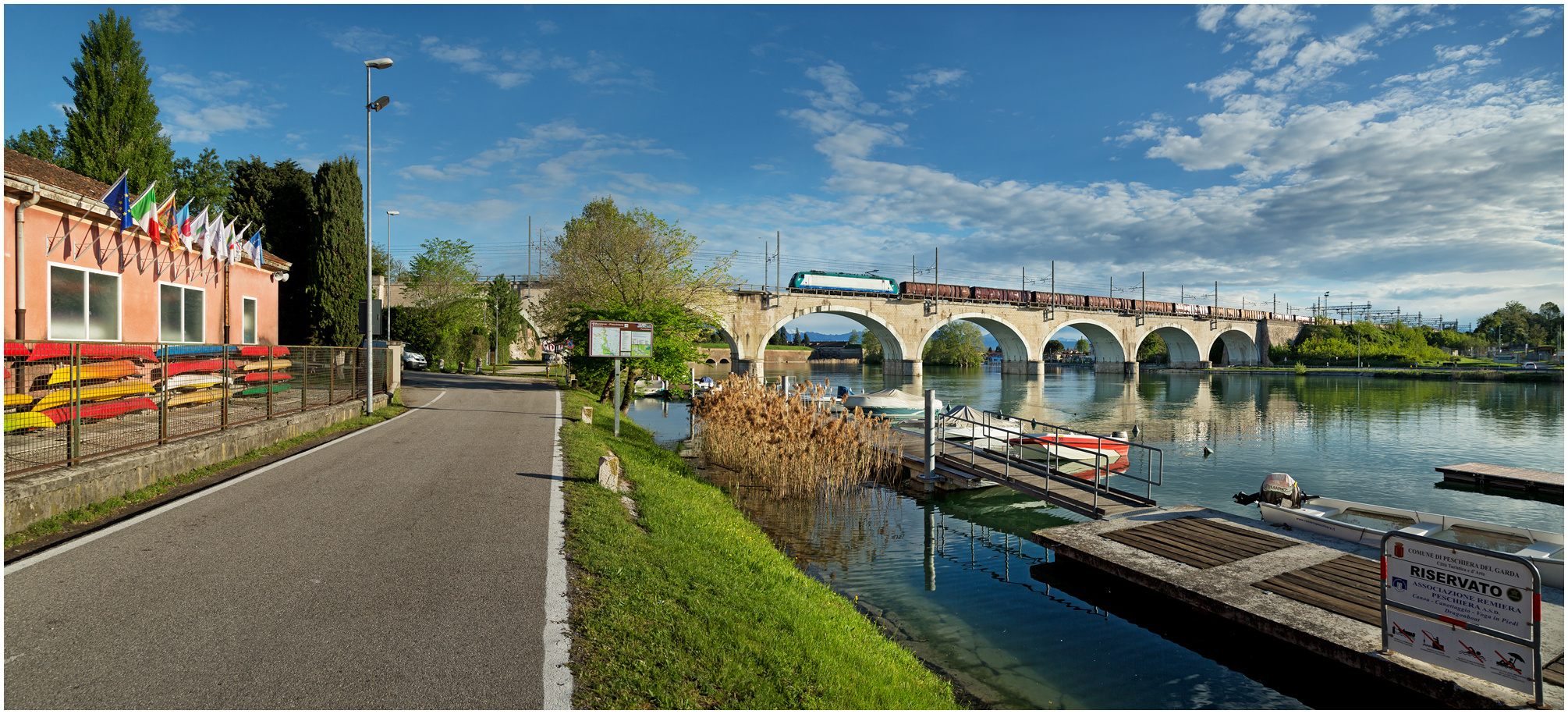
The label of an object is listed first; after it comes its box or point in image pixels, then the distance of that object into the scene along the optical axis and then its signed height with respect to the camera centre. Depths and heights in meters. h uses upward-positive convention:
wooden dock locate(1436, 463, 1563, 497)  16.50 -3.11
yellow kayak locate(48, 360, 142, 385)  7.72 -0.25
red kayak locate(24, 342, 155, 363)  7.98 -0.01
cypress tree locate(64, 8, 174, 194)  27.47 +9.93
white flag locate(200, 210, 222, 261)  16.03 +2.70
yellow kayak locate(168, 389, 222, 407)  10.97 -0.76
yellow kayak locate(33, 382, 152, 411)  7.39 -0.50
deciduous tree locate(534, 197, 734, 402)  27.88 +3.47
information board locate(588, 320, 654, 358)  16.66 +0.32
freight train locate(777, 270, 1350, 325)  57.56 +5.72
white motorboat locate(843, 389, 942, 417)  25.23 -1.91
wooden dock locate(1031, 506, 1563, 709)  5.51 -2.51
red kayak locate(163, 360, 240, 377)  10.72 -0.25
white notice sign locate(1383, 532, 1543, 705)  4.54 -1.82
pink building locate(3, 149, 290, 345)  11.75 +1.58
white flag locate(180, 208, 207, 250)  15.52 +2.78
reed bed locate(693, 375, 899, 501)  13.50 -1.92
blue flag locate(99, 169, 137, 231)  13.05 +2.86
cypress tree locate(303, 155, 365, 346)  27.89 +3.53
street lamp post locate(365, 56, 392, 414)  15.31 +1.10
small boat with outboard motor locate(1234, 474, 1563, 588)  8.52 -2.45
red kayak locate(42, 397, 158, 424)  7.41 -0.69
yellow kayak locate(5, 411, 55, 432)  7.03 -0.73
